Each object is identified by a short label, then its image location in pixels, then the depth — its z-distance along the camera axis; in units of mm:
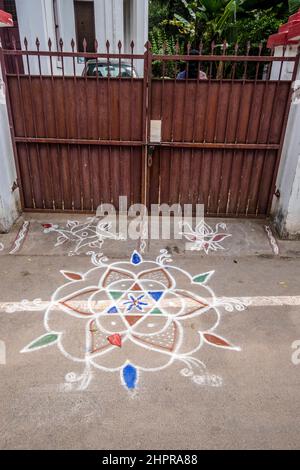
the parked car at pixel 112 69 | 7919
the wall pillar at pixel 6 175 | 4430
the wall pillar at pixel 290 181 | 4320
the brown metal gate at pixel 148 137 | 4438
